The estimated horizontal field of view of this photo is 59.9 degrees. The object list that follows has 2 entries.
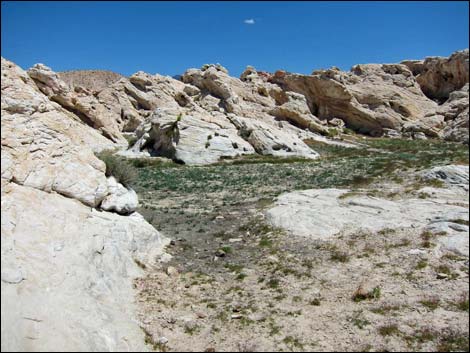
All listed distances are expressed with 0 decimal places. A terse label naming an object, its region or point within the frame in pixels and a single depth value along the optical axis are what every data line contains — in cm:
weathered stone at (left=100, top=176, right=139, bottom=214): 1147
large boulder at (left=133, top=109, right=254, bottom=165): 3828
